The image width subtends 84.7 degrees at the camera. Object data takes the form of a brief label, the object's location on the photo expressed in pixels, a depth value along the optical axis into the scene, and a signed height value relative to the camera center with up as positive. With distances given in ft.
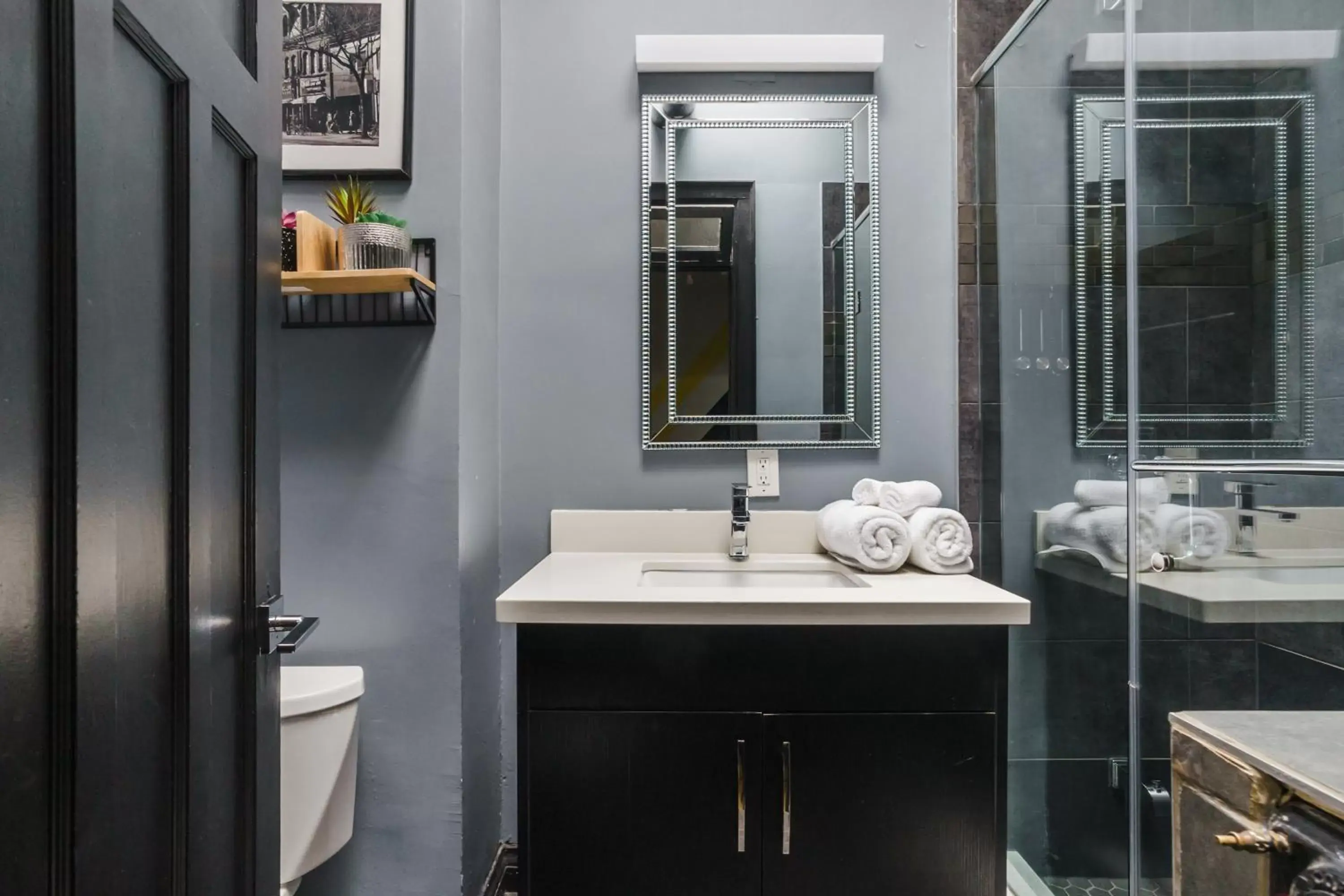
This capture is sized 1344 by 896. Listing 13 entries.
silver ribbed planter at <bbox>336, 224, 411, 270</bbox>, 4.18 +1.12
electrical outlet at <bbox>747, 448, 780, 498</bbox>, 5.53 -0.23
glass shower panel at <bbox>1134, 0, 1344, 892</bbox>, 3.02 +0.39
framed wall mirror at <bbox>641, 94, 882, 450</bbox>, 5.45 +1.29
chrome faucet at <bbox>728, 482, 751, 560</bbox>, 5.09 -0.57
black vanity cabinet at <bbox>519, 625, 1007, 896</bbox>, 3.97 -1.73
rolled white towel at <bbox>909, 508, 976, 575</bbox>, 4.63 -0.64
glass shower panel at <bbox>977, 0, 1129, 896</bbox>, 4.19 -0.11
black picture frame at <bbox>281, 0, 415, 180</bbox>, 4.59 +1.93
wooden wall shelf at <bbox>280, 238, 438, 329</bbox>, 4.48 +0.85
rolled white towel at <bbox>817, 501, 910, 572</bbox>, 4.67 -0.62
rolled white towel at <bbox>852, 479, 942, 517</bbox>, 4.92 -0.36
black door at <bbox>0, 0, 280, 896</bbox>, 1.56 -0.02
